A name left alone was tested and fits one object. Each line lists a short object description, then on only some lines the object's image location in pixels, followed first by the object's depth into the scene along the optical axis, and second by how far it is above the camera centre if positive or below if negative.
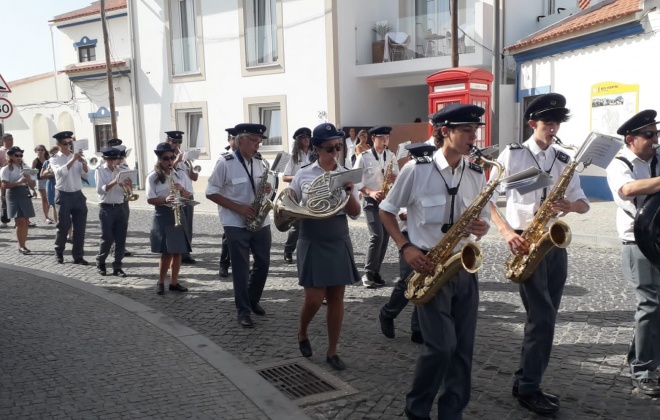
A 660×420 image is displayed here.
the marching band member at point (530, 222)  3.93 -0.64
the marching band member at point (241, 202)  6.05 -0.59
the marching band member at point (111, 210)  8.55 -0.91
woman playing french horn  4.82 -0.91
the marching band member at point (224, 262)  8.44 -1.67
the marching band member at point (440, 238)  3.54 -0.65
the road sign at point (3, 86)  10.07 +1.07
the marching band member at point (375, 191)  7.25 -0.62
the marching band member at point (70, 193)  9.32 -0.70
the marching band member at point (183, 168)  8.09 -0.33
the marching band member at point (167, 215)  7.37 -0.88
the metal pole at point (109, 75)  21.50 +2.60
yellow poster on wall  12.53 +0.62
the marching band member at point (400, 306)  5.42 -1.54
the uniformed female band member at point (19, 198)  10.81 -0.88
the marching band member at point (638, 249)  4.11 -0.80
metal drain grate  4.40 -1.87
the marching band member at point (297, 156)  8.62 -0.21
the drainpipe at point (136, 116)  21.89 +1.11
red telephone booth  13.05 +1.08
